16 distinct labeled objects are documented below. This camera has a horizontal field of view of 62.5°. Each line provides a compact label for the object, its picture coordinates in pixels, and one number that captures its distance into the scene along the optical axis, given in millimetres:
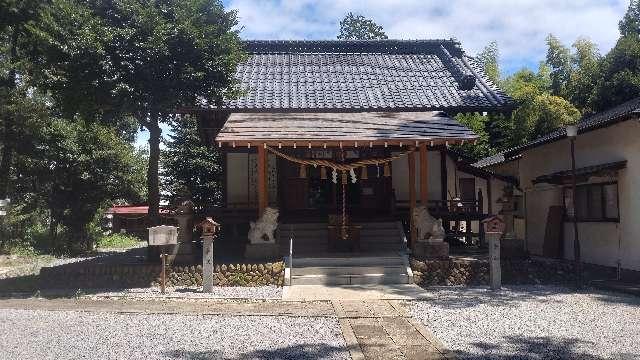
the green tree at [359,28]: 45531
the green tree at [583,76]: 20406
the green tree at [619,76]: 17547
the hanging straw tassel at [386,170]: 14273
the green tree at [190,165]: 30891
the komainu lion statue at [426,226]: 12320
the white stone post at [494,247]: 11008
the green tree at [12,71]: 18969
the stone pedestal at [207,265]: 10945
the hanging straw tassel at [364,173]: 13961
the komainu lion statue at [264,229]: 12422
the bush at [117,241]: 26719
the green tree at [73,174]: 21797
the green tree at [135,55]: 11977
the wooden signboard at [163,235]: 11055
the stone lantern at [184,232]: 12398
